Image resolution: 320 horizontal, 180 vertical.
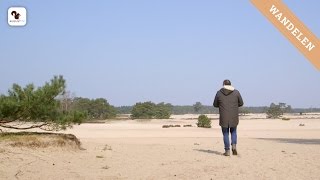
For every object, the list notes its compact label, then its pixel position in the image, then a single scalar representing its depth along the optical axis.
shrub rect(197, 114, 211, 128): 47.28
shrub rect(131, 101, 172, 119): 86.81
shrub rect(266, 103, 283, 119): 104.54
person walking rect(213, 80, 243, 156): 11.09
